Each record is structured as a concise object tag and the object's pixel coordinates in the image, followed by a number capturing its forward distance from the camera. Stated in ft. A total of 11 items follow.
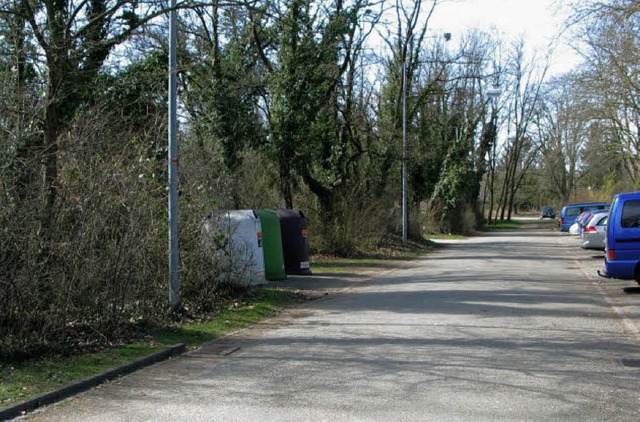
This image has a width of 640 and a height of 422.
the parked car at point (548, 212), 271.08
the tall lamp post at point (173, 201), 35.01
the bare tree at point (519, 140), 196.65
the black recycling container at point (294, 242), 59.62
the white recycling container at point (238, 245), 41.01
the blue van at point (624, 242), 43.37
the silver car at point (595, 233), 81.51
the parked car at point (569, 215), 152.54
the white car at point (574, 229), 137.11
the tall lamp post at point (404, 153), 94.68
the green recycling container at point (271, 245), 52.06
